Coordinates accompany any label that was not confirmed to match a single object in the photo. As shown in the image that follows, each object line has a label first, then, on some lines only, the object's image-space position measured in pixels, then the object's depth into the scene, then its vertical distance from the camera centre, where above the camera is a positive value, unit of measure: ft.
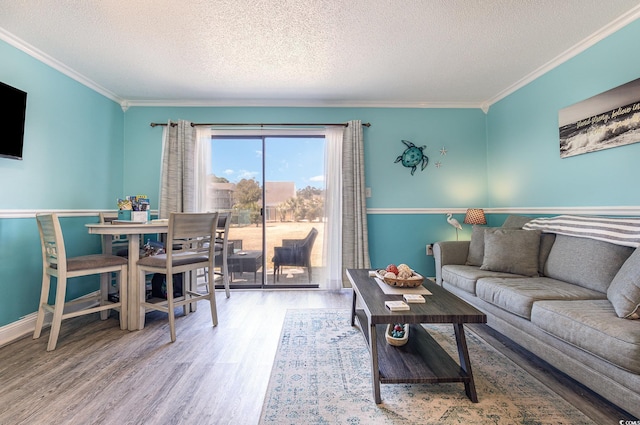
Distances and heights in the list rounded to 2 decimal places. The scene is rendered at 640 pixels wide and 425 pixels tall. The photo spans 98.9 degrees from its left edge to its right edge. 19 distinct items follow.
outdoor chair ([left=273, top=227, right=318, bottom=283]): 11.87 -1.48
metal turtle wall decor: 11.69 +2.64
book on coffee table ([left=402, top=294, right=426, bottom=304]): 5.03 -1.48
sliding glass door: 11.80 +0.70
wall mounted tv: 6.71 +2.55
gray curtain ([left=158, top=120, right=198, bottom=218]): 10.91 +1.95
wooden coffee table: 4.43 -2.58
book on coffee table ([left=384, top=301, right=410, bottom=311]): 4.61 -1.49
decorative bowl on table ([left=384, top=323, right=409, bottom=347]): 5.55 -2.40
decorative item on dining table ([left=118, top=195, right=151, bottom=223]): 8.09 +0.32
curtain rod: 11.23 +3.94
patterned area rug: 4.20 -3.04
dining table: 7.42 -1.74
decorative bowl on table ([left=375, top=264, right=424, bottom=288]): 5.94 -1.30
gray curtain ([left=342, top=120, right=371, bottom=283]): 11.16 +0.66
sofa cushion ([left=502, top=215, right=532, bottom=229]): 8.84 -0.09
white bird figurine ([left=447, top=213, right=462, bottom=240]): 11.26 -0.15
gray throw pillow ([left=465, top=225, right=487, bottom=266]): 9.08 -0.99
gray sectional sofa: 4.16 -1.63
